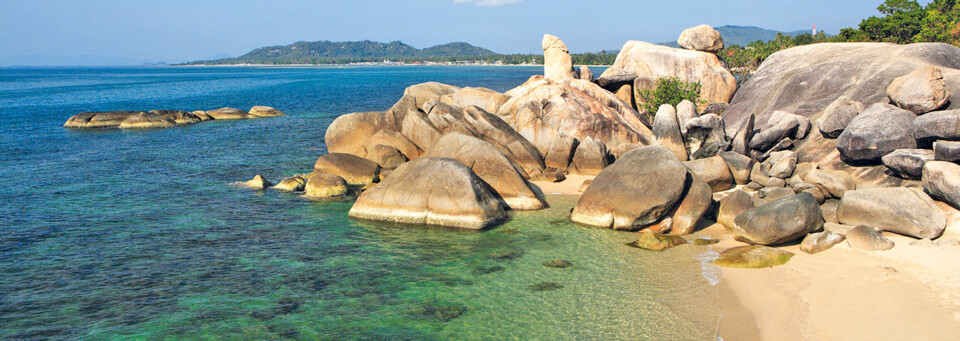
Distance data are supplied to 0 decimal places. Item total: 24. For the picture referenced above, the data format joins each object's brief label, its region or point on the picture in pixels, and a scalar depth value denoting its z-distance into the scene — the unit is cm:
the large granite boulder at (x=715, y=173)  2117
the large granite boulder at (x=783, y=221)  1581
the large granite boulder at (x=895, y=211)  1559
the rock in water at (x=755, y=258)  1471
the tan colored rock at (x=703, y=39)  3454
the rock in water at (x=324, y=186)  2267
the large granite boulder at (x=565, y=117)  2739
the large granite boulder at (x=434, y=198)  1839
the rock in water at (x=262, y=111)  5262
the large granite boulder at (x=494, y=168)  2061
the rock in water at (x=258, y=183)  2408
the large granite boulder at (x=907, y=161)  1803
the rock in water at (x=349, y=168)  2455
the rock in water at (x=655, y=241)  1625
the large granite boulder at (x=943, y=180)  1597
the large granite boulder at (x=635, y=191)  1742
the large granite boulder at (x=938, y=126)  1814
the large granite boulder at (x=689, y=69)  3416
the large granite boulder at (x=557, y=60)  3603
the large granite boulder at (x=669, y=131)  2520
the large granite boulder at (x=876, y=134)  1964
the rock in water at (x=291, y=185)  2375
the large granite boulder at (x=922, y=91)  2023
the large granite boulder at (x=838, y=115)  2239
